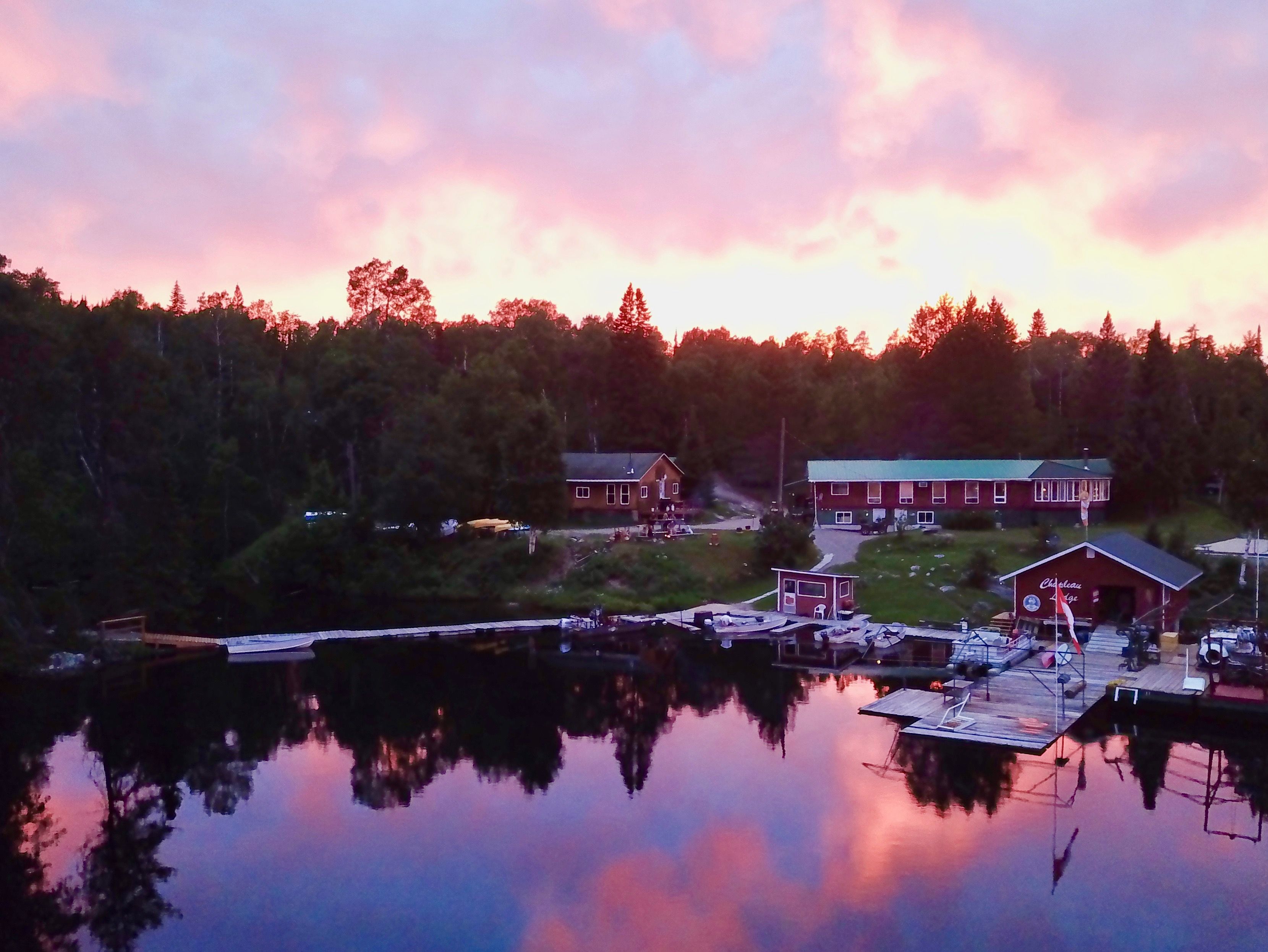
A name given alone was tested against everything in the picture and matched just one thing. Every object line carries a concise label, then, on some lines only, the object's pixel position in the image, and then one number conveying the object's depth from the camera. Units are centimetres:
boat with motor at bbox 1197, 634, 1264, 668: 2938
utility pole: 6244
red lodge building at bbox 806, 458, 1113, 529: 5675
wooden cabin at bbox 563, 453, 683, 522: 6006
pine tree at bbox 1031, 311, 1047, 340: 11388
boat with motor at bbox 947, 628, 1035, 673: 3134
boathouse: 3400
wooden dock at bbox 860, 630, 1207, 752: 2548
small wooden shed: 4041
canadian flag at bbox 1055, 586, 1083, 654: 2709
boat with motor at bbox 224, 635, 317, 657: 3738
